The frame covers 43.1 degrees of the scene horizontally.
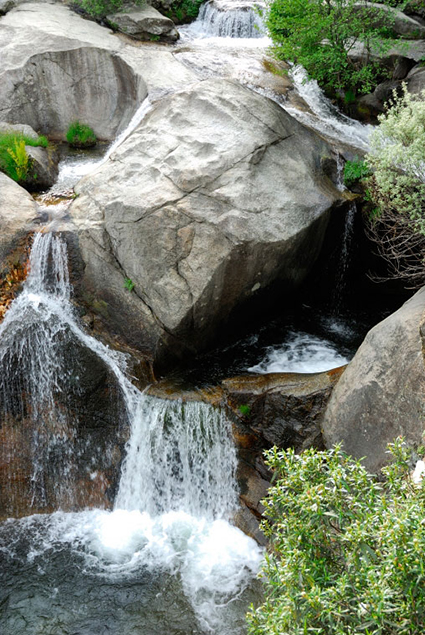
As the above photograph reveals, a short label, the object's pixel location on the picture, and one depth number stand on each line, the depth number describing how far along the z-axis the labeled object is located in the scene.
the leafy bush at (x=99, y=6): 14.25
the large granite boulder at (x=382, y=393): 6.25
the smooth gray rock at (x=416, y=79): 11.76
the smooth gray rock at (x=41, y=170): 10.45
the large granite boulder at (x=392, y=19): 11.05
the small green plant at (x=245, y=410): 7.68
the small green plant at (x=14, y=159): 10.16
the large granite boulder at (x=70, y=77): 12.34
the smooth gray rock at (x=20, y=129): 11.47
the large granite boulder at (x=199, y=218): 8.16
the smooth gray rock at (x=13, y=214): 8.88
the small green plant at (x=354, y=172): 9.52
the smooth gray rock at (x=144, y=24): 14.52
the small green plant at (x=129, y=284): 8.48
